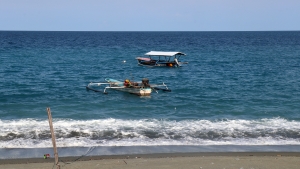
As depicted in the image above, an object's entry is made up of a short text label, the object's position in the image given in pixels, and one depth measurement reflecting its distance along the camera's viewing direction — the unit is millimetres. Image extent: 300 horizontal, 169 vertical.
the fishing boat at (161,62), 51578
